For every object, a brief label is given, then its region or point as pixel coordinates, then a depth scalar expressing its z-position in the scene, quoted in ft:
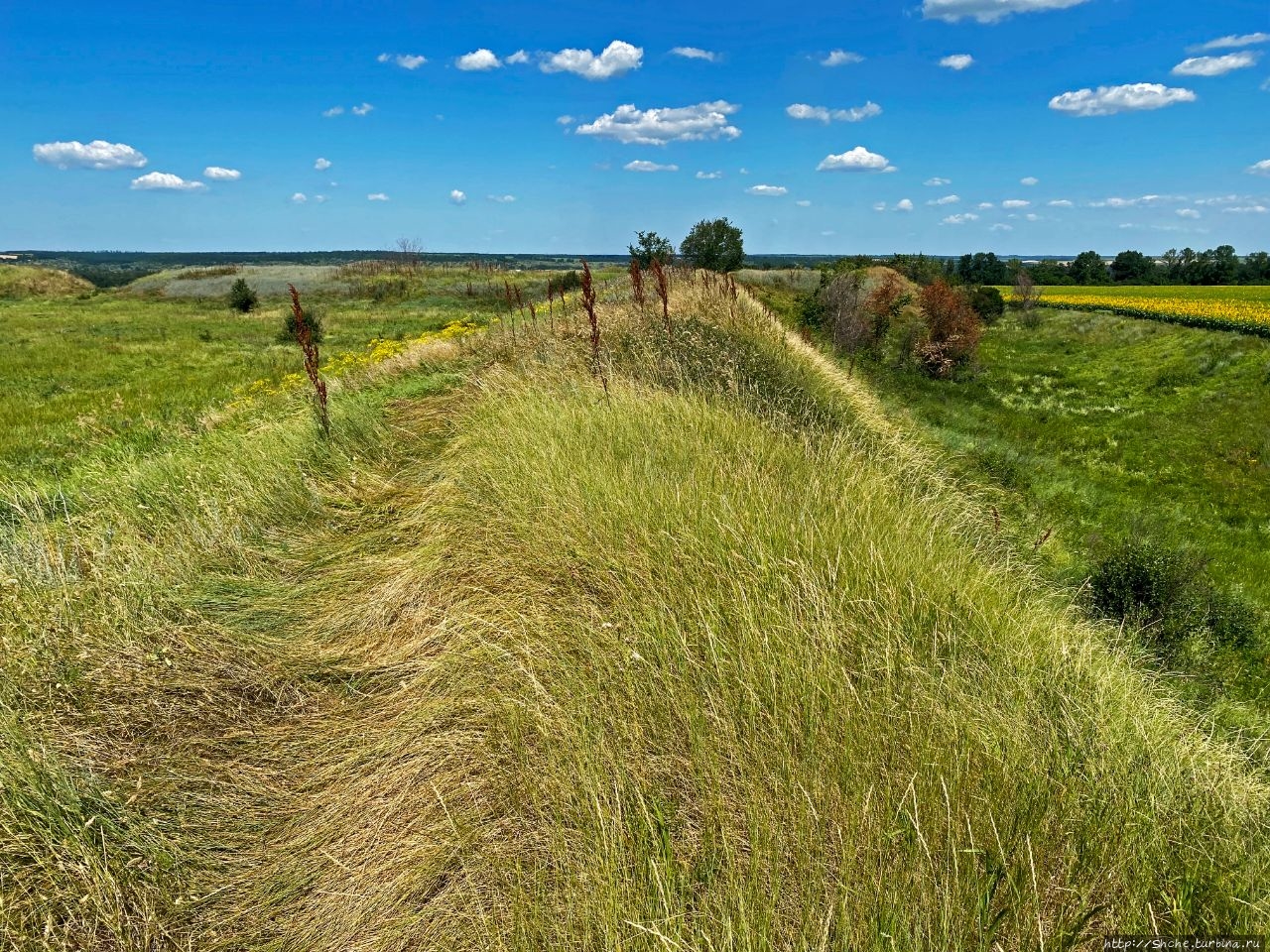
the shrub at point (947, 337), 82.48
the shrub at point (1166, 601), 19.48
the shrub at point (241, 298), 146.61
